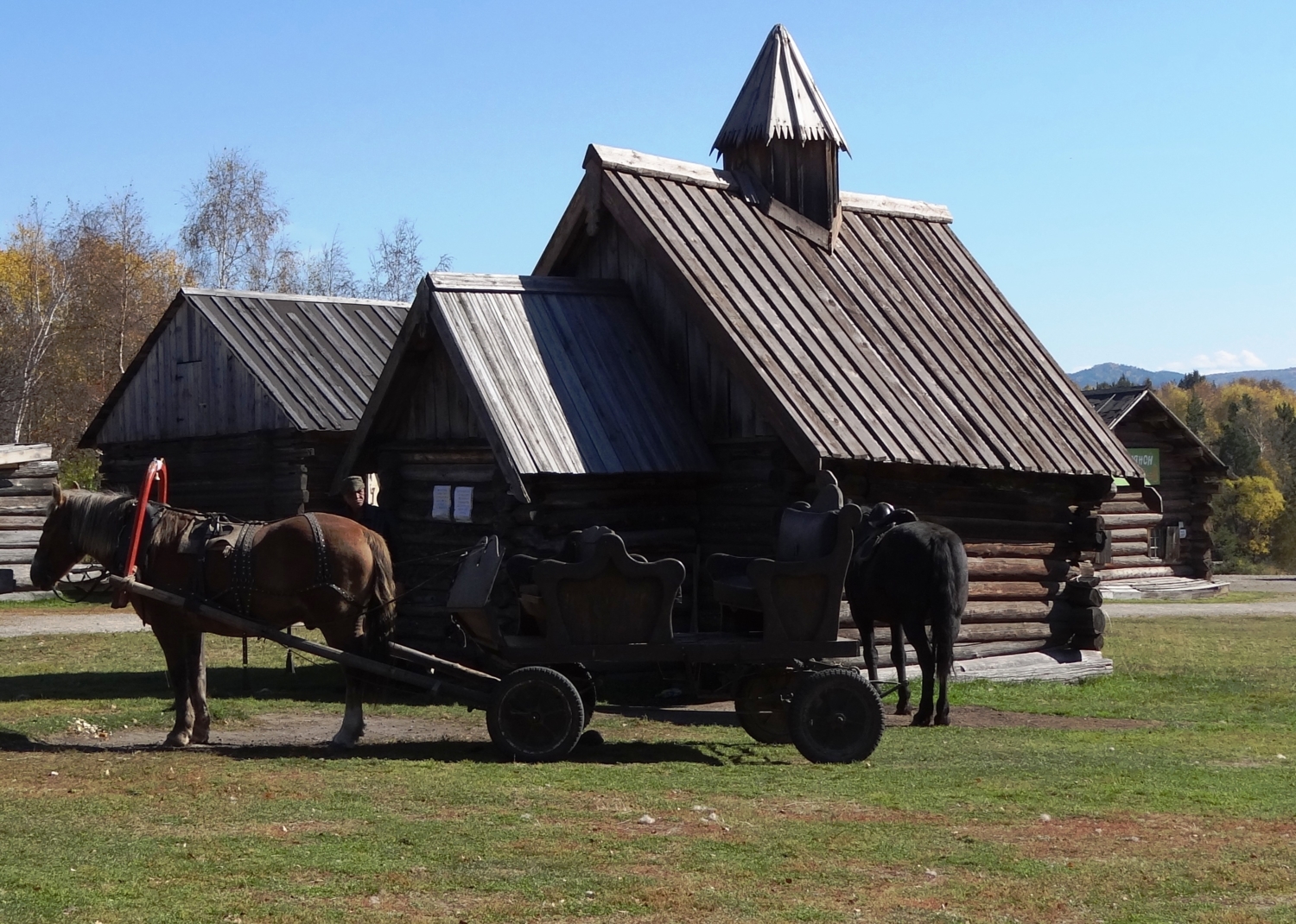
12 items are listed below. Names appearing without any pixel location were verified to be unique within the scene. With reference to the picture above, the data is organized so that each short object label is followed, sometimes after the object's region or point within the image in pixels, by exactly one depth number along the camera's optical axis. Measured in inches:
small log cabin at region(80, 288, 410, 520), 1004.6
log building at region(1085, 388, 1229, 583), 1498.5
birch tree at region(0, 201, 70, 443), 1710.1
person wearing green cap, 586.6
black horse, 514.9
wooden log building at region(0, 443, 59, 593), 1059.9
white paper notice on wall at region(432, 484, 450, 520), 611.8
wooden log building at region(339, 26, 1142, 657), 583.2
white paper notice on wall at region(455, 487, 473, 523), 602.5
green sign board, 1558.8
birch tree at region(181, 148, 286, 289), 2018.9
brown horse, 445.4
